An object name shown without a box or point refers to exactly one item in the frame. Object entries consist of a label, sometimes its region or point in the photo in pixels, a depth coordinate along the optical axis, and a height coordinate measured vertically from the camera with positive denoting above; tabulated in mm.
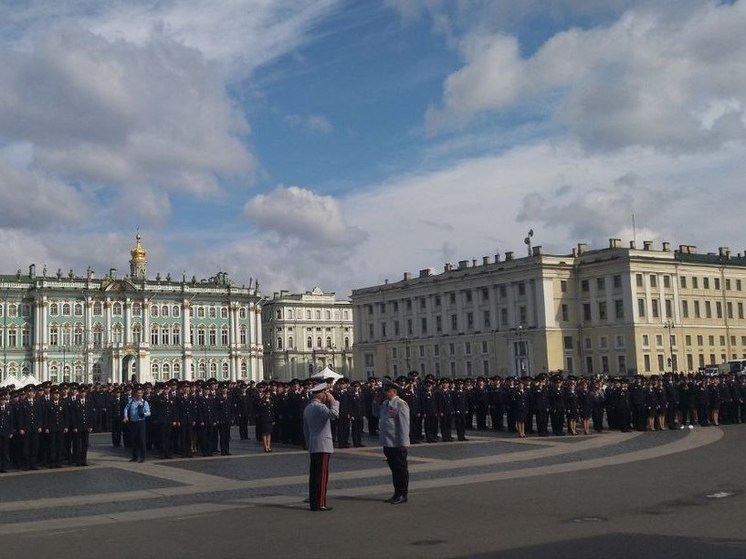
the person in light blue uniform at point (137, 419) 21203 -677
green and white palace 104188 +8005
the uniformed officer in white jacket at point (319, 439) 12742 -812
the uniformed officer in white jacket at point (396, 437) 13320 -863
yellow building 96062 +7235
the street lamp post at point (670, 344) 96125 +3097
